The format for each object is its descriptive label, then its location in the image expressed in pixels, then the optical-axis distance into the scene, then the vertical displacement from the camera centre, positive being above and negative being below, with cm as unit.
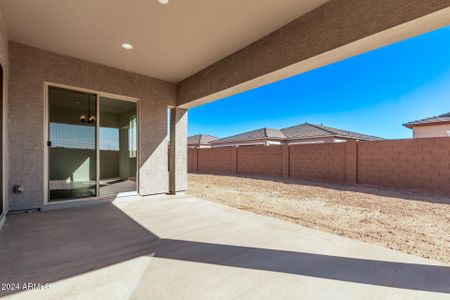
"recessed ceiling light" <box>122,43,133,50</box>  340 +181
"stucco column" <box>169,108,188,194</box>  523 +1
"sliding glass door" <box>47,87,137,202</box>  407 +20
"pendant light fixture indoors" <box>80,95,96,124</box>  446 +77
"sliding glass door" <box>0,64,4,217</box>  288 +8
